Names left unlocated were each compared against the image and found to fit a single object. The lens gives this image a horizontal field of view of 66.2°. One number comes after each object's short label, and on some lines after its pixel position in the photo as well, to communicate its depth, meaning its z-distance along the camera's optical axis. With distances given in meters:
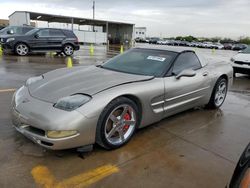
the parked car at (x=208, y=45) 41.98
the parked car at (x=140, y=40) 50.15
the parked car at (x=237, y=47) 37.72
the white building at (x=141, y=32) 60.30
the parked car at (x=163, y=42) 45.49
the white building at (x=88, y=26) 22.32
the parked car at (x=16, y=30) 11.53
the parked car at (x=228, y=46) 40.08
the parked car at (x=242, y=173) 1.26
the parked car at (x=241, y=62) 7.96
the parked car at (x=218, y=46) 40.90
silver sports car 2.29
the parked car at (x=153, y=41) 48.47
